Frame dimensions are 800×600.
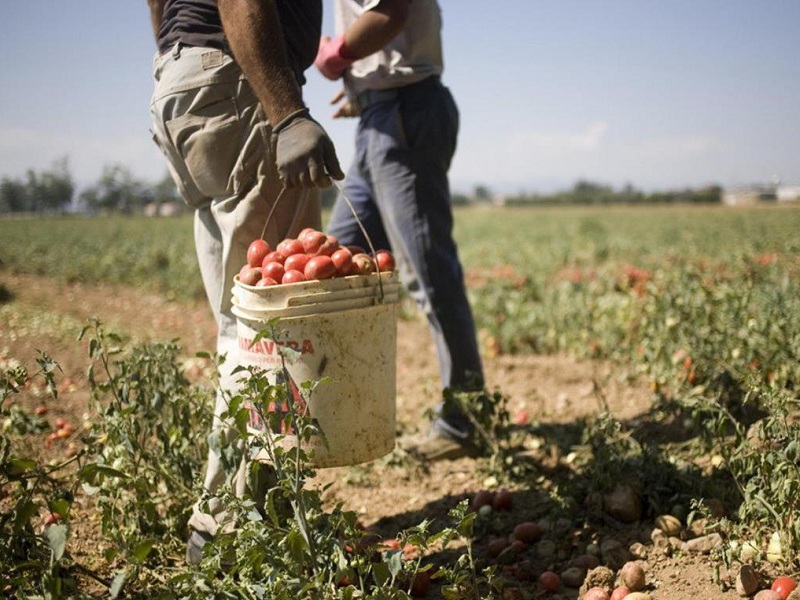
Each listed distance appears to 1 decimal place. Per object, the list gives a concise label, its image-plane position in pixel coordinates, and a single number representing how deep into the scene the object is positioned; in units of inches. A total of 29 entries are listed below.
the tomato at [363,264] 78.1
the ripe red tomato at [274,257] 77.0
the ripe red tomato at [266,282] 73.5
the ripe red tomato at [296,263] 74.4
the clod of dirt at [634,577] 74.9
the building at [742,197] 1594.5
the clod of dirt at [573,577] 79.2
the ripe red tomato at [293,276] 72.5
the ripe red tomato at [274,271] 74.2
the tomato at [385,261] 82.2
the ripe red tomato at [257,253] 79.6
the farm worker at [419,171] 114.0
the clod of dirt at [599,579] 76.4
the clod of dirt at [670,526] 84.3
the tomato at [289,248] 77.4
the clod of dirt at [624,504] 90.0
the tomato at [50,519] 81.2
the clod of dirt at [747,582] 69.0
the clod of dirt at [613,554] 81.4
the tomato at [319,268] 73.3
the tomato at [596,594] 72.8
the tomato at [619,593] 72.9
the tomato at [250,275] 76.4
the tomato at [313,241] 77.4
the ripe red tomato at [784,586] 66.4
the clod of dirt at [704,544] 79.4
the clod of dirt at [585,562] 80.7
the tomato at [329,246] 77.4
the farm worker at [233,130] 77.9
